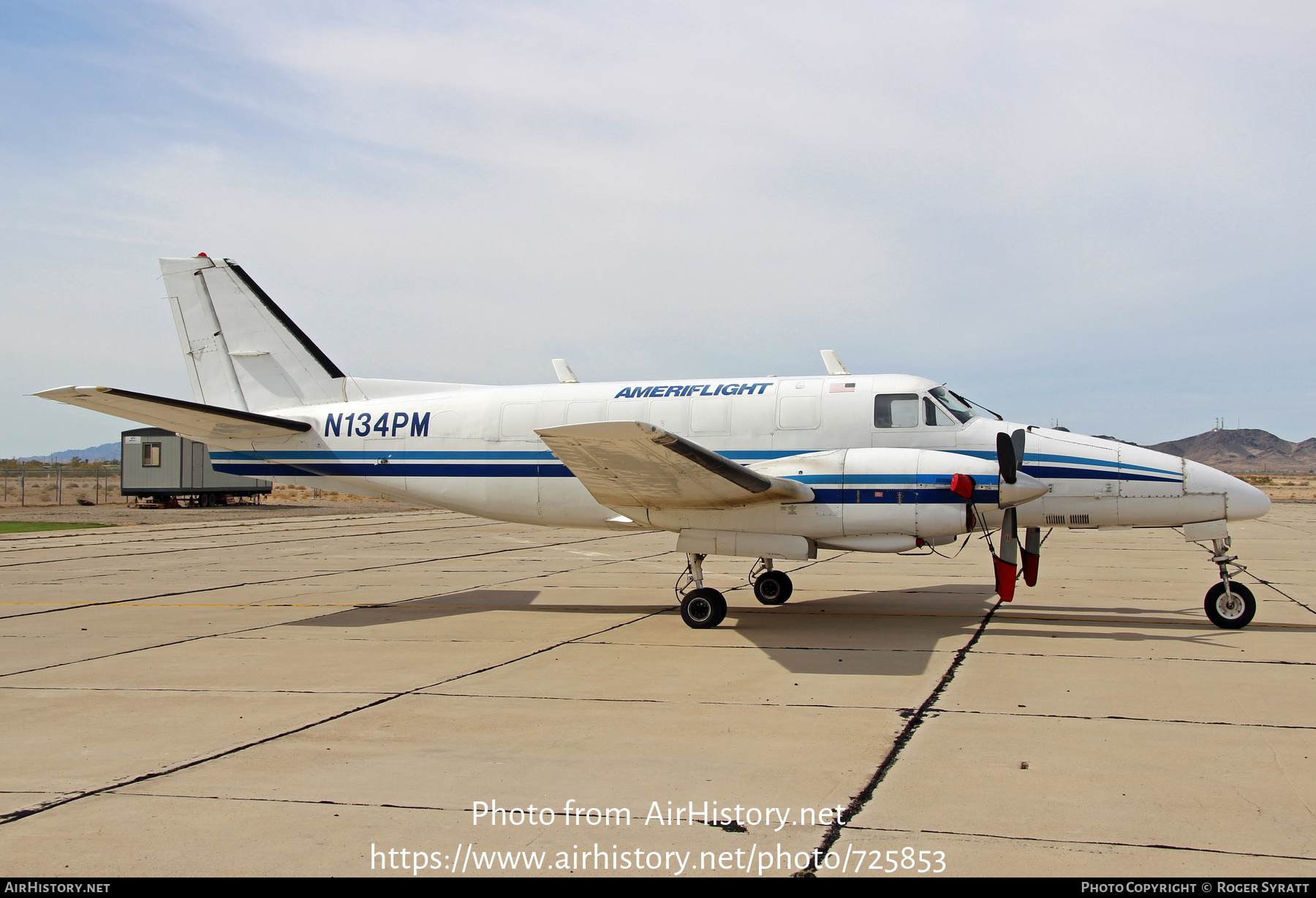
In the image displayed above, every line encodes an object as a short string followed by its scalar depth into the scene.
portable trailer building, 39.69
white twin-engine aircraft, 10.05
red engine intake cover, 9.80
